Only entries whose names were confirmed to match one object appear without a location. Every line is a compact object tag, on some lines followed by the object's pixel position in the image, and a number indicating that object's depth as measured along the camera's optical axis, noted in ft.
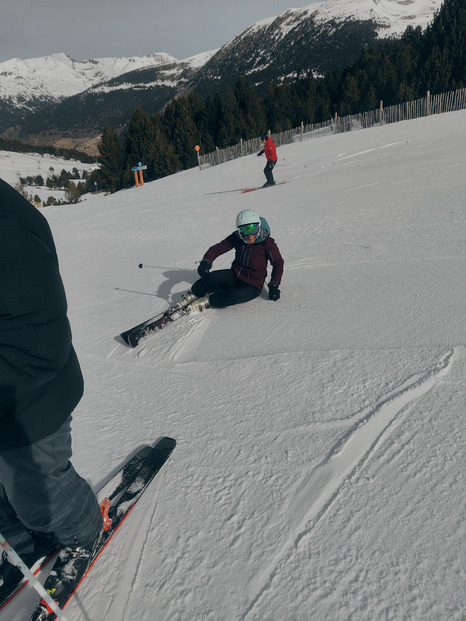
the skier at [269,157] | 40.37
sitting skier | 13.89
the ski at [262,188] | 40.57
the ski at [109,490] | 5.51
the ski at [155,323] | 12.60
